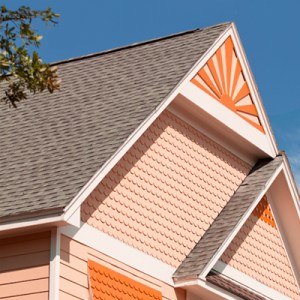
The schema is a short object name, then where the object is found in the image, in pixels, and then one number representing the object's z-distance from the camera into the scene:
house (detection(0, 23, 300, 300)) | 15.11
